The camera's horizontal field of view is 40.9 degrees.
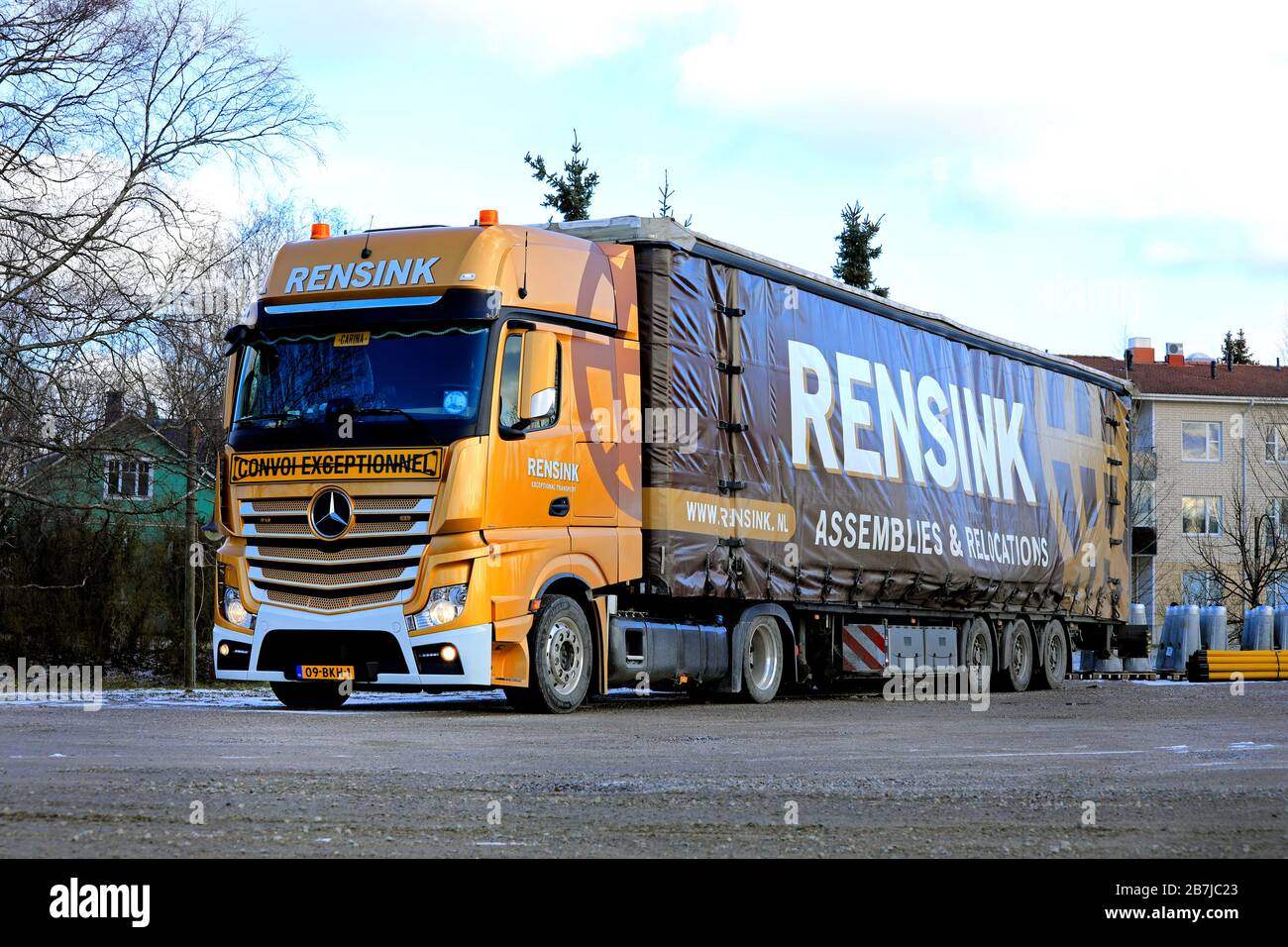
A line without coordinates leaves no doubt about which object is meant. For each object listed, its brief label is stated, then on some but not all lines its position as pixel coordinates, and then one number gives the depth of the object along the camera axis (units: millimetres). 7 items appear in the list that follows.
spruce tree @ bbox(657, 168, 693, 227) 43375
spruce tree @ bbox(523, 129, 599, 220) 48594
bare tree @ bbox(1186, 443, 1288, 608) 51344
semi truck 14211
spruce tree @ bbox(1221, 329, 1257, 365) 108562
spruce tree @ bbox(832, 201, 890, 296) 57812
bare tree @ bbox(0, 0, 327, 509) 22109
